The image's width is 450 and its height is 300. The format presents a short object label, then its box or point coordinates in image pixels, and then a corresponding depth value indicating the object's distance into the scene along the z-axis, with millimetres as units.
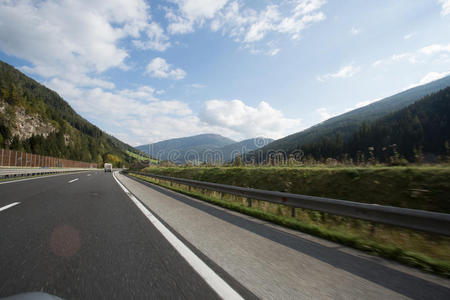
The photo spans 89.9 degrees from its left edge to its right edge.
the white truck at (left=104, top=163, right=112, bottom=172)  62188
